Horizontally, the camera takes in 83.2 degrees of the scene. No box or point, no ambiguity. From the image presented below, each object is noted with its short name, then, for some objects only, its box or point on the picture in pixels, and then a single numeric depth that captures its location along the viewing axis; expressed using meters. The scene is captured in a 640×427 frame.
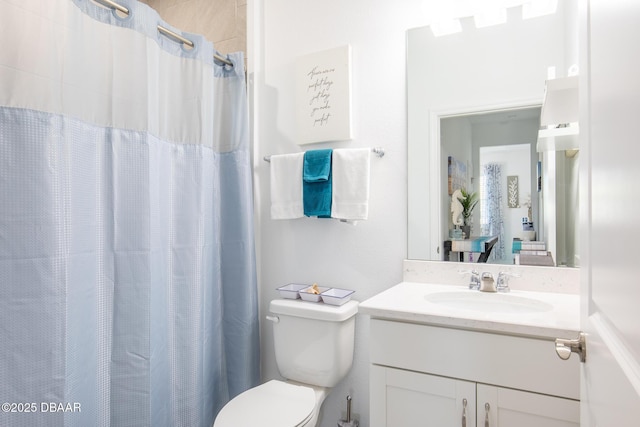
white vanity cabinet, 1.01
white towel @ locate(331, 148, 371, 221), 1.70
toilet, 1.45
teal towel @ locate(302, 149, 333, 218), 1.77
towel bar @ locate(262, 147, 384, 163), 1.77
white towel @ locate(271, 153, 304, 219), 1.87
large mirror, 1.48
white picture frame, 1.83
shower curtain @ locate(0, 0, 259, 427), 1.07
